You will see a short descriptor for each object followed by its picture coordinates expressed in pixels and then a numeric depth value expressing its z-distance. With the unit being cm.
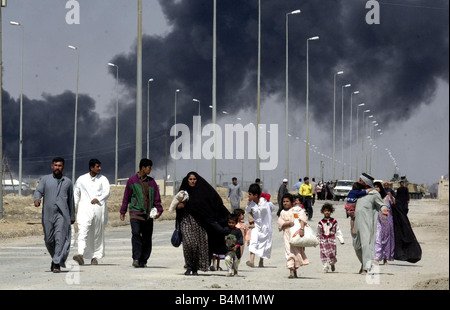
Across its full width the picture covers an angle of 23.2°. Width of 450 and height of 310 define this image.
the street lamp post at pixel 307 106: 7284
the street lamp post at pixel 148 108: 8453
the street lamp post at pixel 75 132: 6854
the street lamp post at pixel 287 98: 6576
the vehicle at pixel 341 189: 7675
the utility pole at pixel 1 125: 3600
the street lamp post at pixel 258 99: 5644
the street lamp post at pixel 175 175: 9296
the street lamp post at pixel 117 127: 7650
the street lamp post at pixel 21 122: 6725
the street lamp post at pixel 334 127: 9596
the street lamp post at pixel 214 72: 4589
